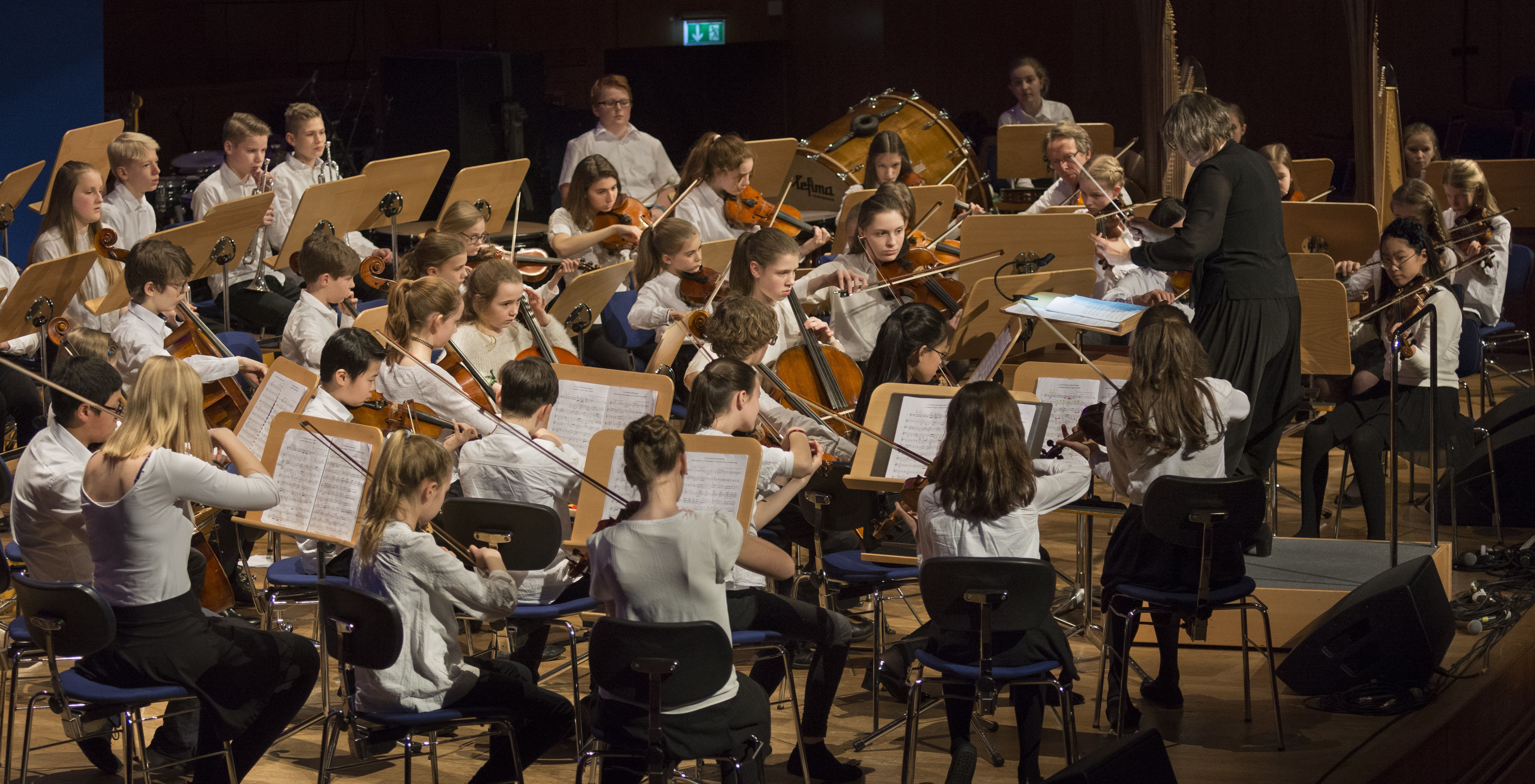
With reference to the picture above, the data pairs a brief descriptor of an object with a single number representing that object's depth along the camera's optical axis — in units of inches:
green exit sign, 869.2
